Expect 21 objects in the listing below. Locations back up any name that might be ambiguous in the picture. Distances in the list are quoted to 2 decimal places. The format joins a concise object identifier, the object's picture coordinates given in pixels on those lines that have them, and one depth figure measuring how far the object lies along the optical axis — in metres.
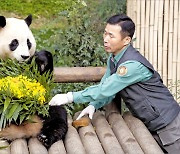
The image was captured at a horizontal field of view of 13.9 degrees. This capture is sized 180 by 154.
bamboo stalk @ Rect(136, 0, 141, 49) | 7.52
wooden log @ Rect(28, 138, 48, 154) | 4.20
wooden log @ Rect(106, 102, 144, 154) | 4.36
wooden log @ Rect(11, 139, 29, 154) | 4.18
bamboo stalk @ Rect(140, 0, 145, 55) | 7.51
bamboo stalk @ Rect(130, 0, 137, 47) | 7.53
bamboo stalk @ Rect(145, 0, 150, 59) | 7.51
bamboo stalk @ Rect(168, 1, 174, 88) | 7.46
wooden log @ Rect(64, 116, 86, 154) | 4.25
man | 4.60
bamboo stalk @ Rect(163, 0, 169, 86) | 7.46
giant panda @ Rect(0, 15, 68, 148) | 4.40
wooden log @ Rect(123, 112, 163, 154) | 4.37
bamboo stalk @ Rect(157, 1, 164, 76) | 7.50
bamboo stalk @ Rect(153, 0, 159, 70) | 7.49
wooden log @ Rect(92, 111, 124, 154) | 4.32
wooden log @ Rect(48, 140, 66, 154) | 4.22
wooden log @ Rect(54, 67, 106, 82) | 5.28
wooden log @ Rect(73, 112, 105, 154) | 4.29
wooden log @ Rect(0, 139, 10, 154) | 4.21
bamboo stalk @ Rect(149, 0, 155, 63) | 7.51
